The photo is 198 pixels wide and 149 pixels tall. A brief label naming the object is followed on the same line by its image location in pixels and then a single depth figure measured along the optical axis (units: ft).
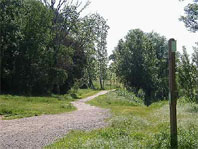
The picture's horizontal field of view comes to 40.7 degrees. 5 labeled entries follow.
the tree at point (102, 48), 208.76
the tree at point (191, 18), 77.66
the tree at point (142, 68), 172.45
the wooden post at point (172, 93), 21.76
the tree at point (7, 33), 94.94
